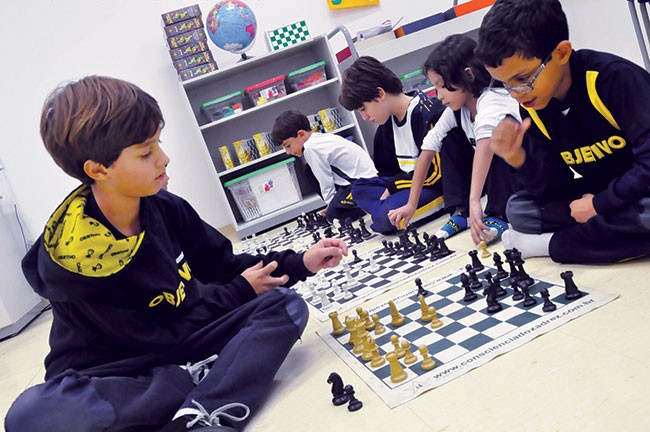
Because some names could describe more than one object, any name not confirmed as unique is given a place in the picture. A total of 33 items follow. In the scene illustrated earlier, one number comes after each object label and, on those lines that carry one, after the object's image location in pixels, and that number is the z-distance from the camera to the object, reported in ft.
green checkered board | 12.91
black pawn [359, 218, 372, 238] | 8.05
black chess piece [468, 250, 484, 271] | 5.11
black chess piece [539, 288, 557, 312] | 3.85
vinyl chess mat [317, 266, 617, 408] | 3.49
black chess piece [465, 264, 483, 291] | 4.72
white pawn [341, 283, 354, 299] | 5.67
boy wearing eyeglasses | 3.99
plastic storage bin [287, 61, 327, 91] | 12.73
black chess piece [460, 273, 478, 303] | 4.49
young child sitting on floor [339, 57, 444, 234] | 7.58
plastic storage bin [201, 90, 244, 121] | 12.41
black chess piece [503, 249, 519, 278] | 4.50
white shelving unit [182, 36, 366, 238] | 12.89
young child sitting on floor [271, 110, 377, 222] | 9.43
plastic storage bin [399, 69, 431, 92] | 12.45
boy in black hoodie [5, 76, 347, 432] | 3.61
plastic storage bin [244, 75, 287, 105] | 12.55
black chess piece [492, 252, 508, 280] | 4.66
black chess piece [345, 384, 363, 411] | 3.44
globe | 12.26
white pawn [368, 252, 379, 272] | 6.31
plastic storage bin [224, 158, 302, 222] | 12.37
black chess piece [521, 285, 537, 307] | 4.02
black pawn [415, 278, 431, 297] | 4.85
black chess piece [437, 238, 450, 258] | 5.97
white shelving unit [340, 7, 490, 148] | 11.95
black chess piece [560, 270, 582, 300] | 3.94
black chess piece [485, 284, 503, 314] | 4.11
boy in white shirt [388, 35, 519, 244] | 5.90
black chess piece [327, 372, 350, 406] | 3.56
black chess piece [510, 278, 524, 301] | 4.17
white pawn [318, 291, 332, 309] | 5.56
